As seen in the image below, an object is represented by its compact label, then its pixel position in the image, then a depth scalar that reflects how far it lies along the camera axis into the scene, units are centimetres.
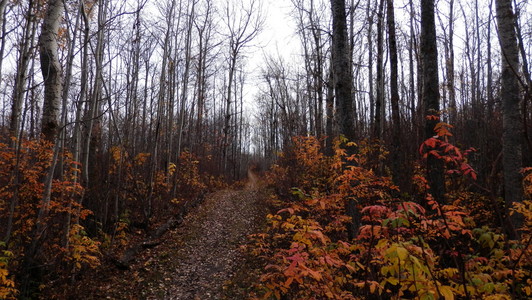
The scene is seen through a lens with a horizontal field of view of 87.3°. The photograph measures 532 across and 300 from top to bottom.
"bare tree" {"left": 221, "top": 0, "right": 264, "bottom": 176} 1866
